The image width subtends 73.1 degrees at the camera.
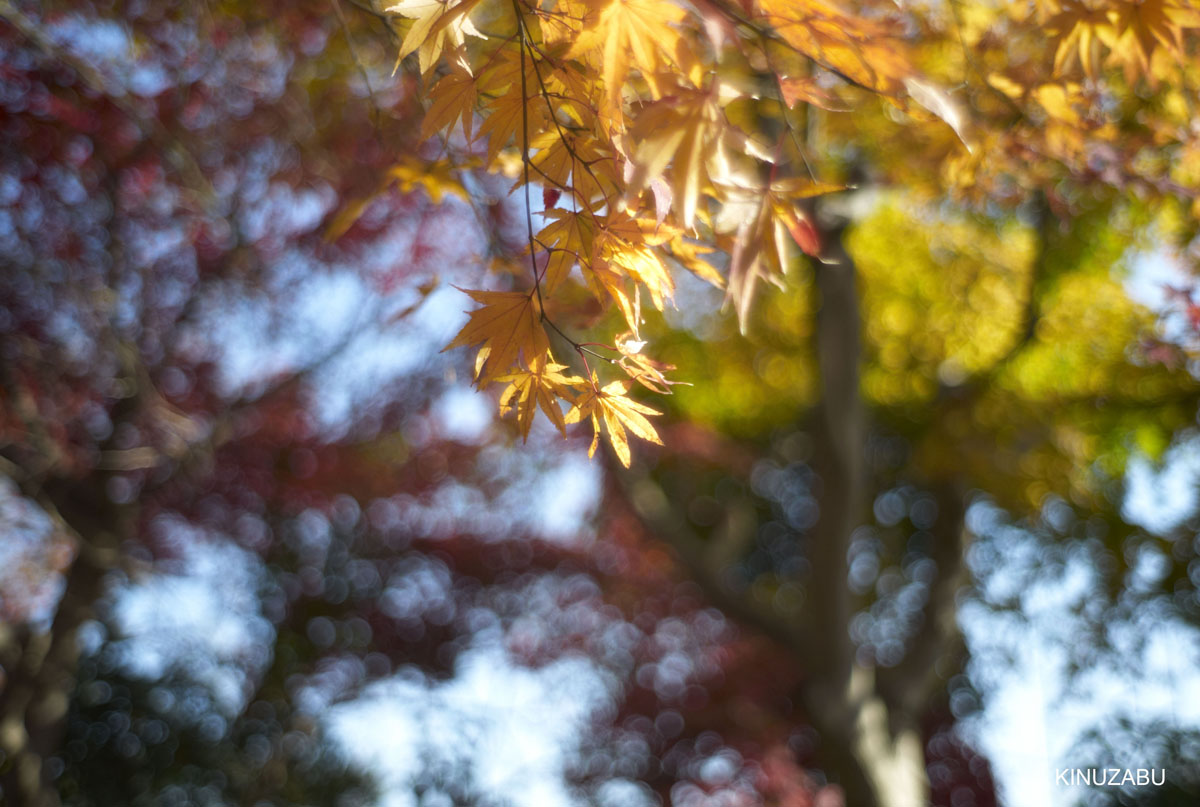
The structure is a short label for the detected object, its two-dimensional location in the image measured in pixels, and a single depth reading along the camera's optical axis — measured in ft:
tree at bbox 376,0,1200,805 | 2.69
